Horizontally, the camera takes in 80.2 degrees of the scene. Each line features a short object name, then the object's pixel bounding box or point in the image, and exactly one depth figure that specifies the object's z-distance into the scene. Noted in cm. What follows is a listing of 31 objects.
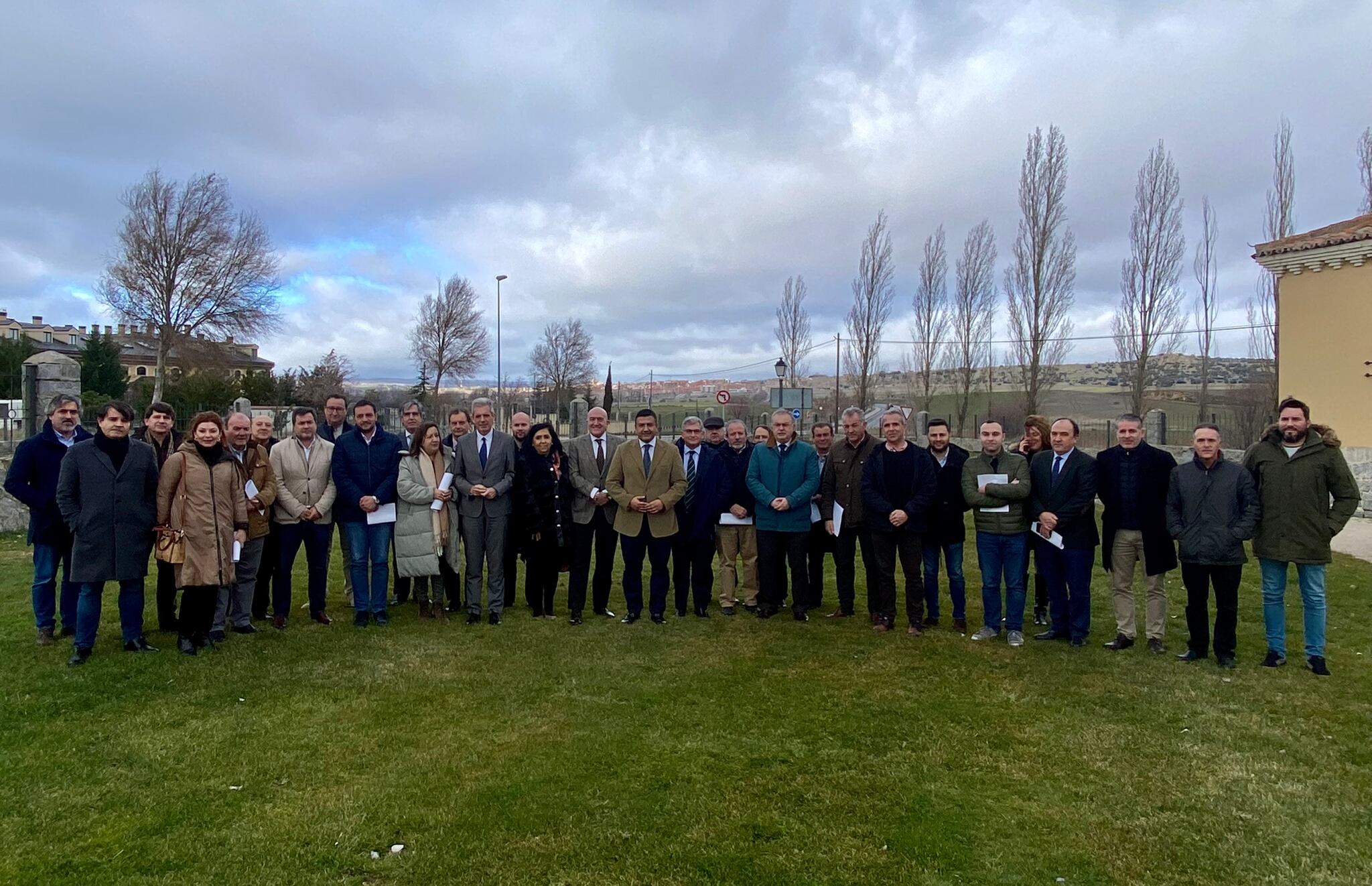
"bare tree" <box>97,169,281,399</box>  3278
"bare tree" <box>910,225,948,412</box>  3134
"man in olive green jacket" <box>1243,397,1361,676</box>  559
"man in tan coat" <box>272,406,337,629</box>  658
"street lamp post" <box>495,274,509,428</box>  3291
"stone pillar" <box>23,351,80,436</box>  1237
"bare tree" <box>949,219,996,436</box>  2991
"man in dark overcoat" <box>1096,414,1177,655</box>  612
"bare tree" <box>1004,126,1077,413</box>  2525
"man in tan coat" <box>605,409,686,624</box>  707
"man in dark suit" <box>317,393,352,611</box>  748
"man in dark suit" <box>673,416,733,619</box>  733
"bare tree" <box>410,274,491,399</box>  4259
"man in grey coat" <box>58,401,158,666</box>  555
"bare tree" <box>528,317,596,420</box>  4353
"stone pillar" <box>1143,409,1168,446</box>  1906
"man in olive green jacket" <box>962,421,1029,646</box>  638
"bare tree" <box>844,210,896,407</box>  3344
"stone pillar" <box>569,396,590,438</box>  1706
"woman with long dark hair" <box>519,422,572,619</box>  705
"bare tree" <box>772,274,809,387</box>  3784
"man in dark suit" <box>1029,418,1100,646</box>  627
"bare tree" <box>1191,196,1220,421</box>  2514
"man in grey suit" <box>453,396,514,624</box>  693
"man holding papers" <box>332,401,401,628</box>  676
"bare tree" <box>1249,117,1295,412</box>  2230
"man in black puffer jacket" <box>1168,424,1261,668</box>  575
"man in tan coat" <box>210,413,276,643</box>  636
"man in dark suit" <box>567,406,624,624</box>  714
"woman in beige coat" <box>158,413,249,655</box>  573
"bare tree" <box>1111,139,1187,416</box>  2384
